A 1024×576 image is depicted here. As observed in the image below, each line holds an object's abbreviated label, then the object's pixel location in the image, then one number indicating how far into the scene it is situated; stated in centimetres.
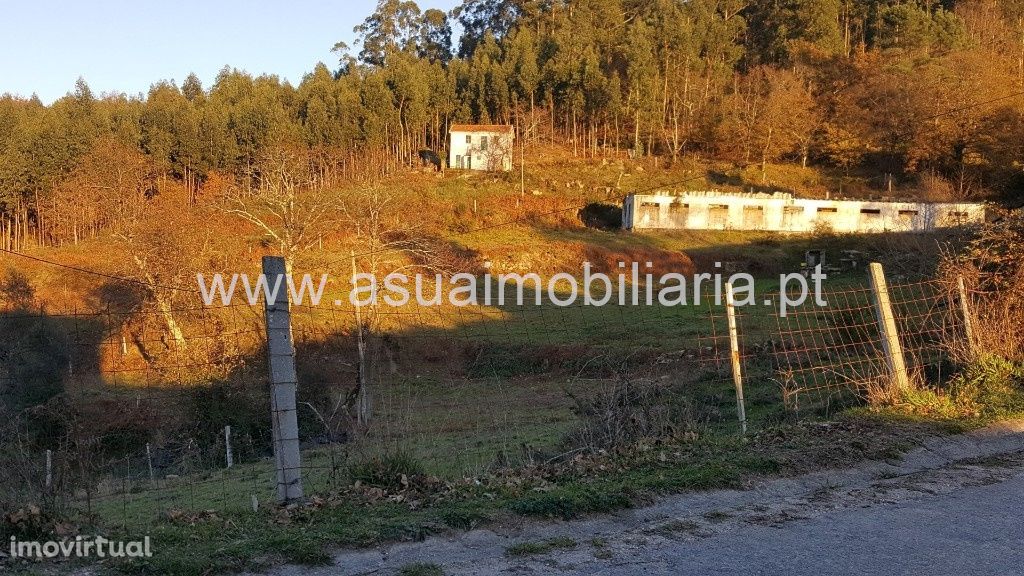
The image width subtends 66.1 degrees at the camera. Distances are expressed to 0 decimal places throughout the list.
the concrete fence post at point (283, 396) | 540
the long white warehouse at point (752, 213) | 5016
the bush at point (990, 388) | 836
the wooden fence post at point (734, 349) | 805
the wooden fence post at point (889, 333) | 855
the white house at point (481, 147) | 6538
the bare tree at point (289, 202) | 2292
